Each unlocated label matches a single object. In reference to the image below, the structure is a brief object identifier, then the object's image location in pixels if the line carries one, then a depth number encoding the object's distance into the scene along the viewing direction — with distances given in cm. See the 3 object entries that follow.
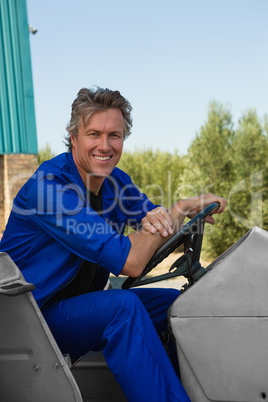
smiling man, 144
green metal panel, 716
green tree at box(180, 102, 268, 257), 827
